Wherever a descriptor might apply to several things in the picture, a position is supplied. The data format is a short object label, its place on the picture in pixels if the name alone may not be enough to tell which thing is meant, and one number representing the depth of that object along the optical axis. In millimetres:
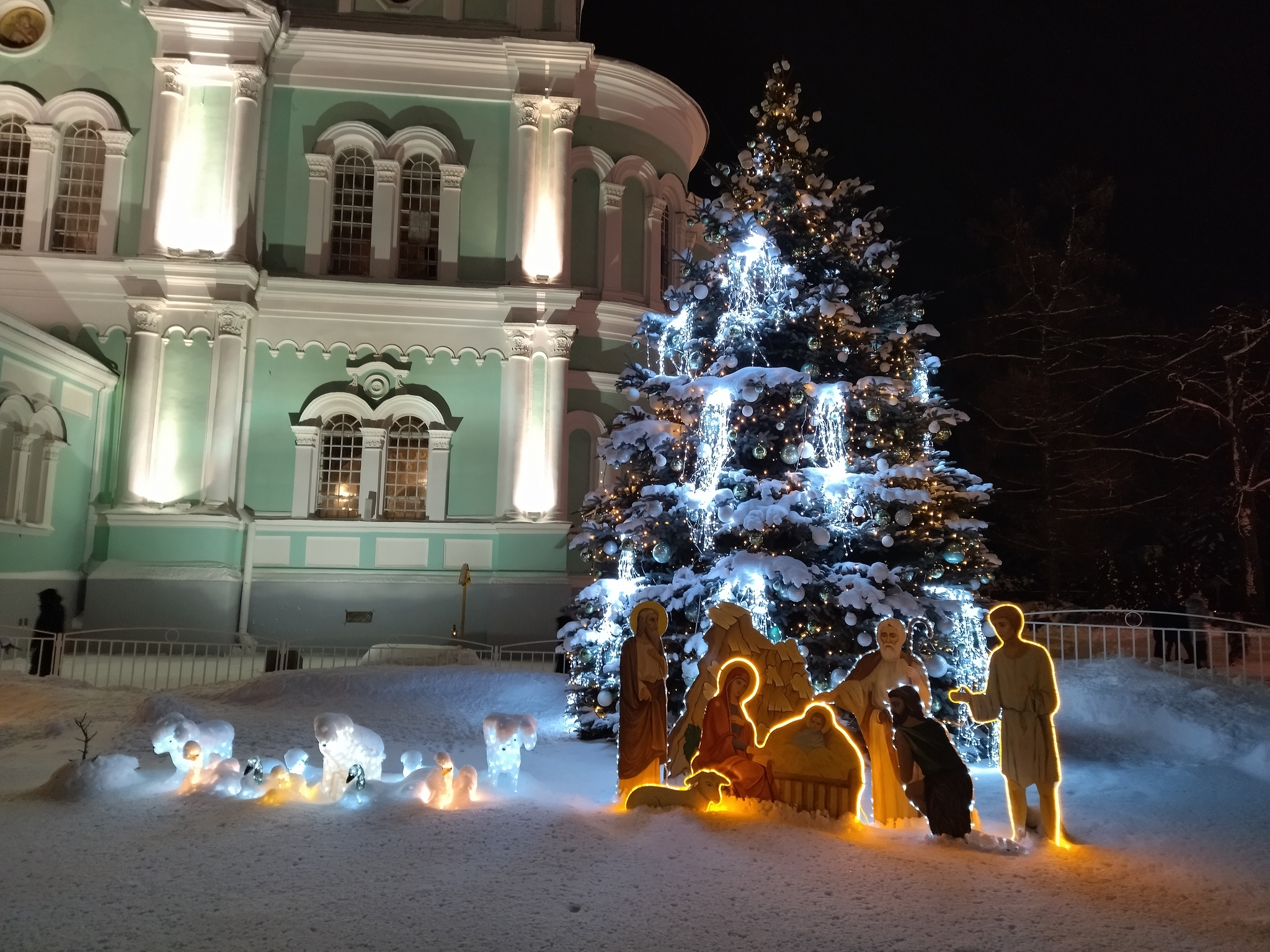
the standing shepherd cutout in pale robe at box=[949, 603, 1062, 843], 6449
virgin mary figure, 6883
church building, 17562
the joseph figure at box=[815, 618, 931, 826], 6801
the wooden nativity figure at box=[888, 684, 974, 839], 6398
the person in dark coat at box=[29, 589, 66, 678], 12930
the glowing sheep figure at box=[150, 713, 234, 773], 7270
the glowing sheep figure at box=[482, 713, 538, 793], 7488
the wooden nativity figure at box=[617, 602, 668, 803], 7230
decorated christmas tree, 8773
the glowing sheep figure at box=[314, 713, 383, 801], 6977
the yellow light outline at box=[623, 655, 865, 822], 6742
